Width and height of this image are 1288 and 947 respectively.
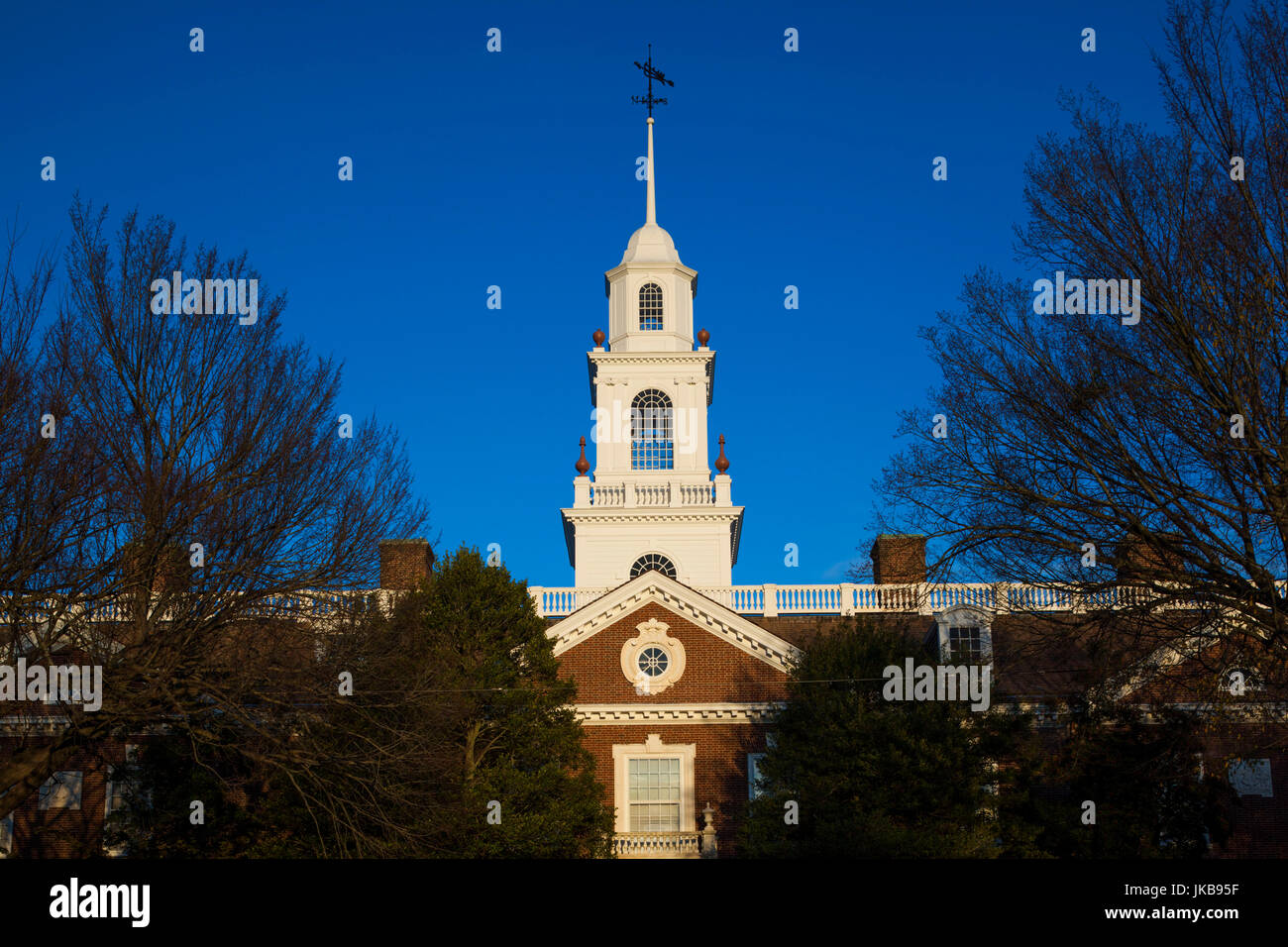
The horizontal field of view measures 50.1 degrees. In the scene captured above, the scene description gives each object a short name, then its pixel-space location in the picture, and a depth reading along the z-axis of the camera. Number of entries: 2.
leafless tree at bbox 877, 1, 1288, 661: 18.66
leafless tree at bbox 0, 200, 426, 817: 20.62
